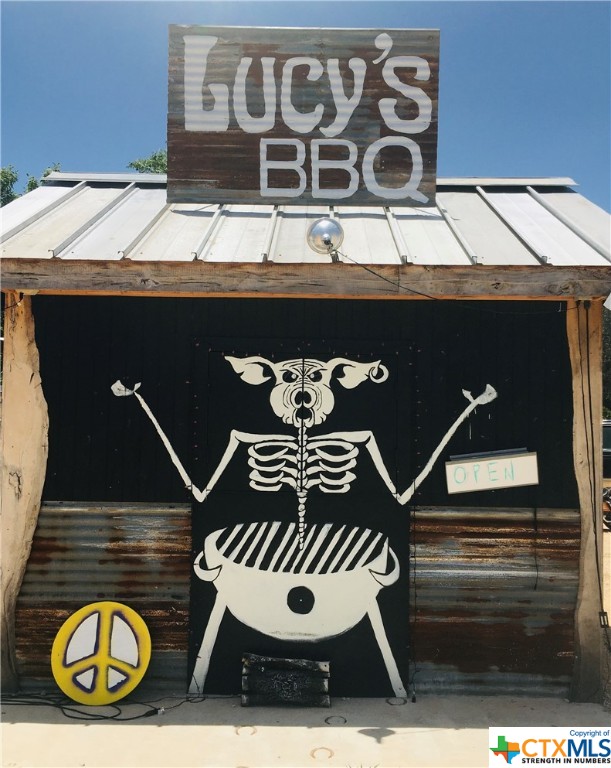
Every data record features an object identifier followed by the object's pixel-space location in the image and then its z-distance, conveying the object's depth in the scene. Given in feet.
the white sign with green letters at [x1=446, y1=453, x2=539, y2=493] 18.24
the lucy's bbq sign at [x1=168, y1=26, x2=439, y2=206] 20.22
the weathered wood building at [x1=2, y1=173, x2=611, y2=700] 18.06
